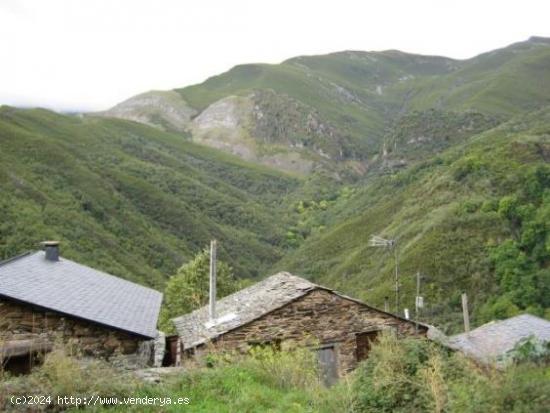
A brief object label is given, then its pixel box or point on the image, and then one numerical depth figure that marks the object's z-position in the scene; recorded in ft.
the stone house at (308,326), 54.70
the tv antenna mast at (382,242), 92.92
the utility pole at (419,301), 77.46
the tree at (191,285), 143.54
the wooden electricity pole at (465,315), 92.82
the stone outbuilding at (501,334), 66.36
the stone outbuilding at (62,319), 41.81
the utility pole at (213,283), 57.47
